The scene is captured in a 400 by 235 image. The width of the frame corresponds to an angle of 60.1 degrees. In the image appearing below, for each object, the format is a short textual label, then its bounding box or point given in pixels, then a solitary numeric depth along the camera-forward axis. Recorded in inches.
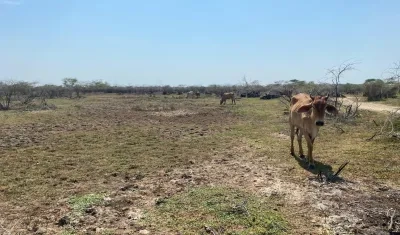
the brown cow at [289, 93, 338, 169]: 313.0
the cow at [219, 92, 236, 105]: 1203.2
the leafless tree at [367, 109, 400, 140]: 422.3
